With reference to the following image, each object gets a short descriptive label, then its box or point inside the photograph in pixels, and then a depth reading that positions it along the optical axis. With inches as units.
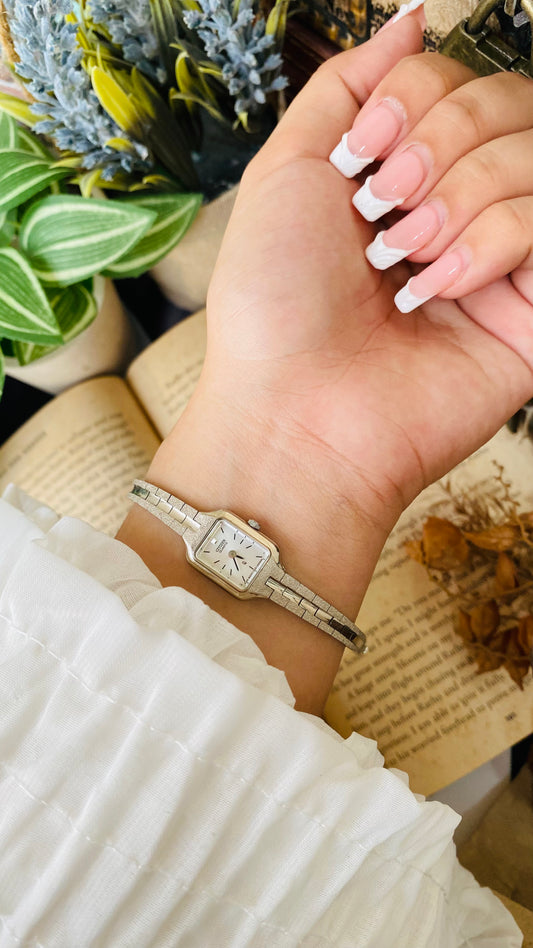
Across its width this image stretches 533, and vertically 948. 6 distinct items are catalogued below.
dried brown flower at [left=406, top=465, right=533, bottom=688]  9.9
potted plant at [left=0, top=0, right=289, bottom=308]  9.0
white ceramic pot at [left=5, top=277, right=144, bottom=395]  11.1
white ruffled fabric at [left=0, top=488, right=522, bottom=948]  6.8
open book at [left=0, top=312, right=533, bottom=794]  9.9
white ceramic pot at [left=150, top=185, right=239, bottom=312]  10.5
